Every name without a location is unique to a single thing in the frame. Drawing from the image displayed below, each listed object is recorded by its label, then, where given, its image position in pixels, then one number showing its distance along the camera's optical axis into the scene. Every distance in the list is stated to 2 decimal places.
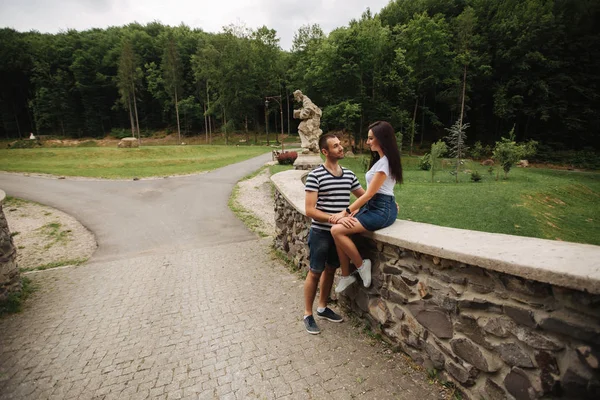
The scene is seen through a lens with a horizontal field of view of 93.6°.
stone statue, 14.54
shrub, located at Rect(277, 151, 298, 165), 19.33
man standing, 3.08
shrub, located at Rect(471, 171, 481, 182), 15.18
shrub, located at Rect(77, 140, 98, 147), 47.84
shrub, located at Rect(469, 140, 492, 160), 30.01
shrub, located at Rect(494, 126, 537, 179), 15.06
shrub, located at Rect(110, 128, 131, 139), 58.03
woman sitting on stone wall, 2.78
